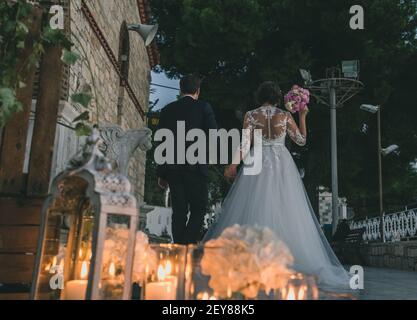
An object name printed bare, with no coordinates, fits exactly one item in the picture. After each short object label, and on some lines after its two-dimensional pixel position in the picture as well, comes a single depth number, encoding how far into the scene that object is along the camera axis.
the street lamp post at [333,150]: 12.65
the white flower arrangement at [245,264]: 2.14
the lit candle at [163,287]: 2.27
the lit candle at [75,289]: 2.37
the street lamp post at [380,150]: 15.38
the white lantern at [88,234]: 2.05
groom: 4.27
